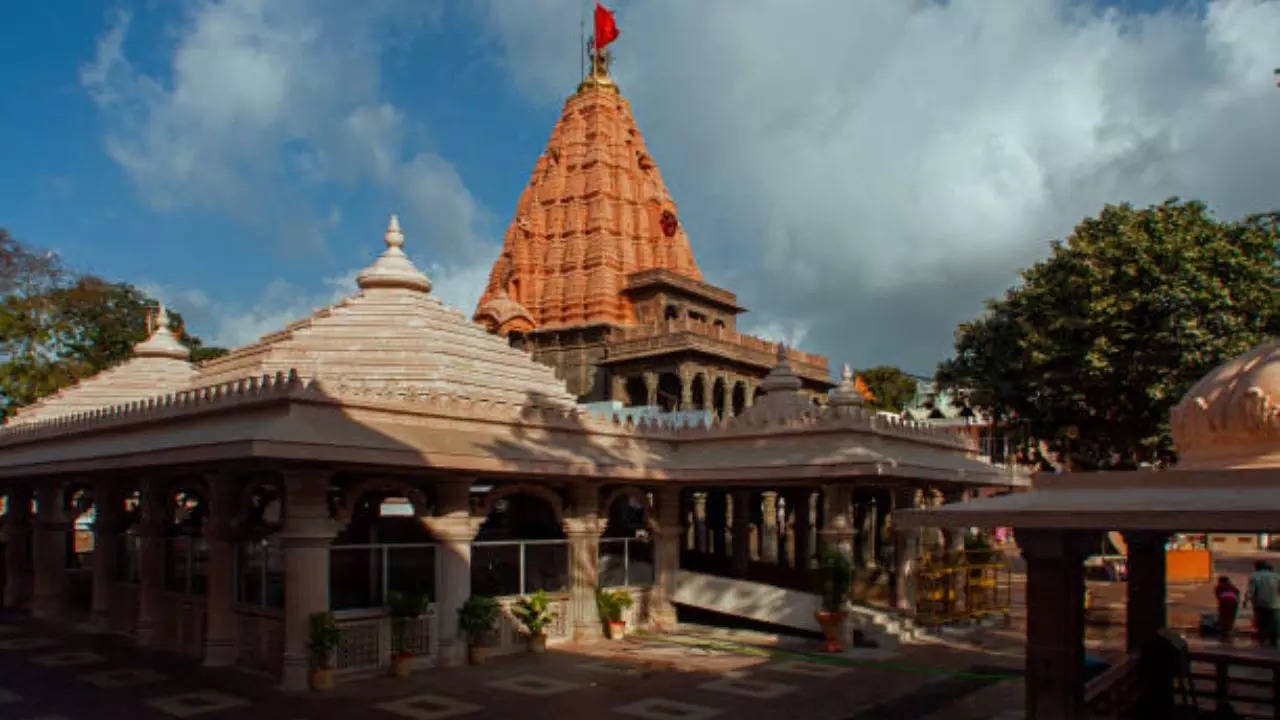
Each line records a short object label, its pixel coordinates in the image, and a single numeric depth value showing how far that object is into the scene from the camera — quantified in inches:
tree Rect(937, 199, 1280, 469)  886.4
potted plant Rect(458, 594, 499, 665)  653.9
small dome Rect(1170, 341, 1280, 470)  322.3
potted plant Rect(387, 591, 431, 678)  613.9
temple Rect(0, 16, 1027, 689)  599.2
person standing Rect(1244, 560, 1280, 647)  665.6
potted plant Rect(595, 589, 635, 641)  756.0
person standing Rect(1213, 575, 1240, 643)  728.3
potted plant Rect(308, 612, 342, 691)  570.9
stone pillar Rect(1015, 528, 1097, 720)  303.6
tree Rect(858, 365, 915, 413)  2878.9
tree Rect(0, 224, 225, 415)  1448.1
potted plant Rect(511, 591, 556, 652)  706.2
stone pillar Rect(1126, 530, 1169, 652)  400.5
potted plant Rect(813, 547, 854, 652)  711.1
